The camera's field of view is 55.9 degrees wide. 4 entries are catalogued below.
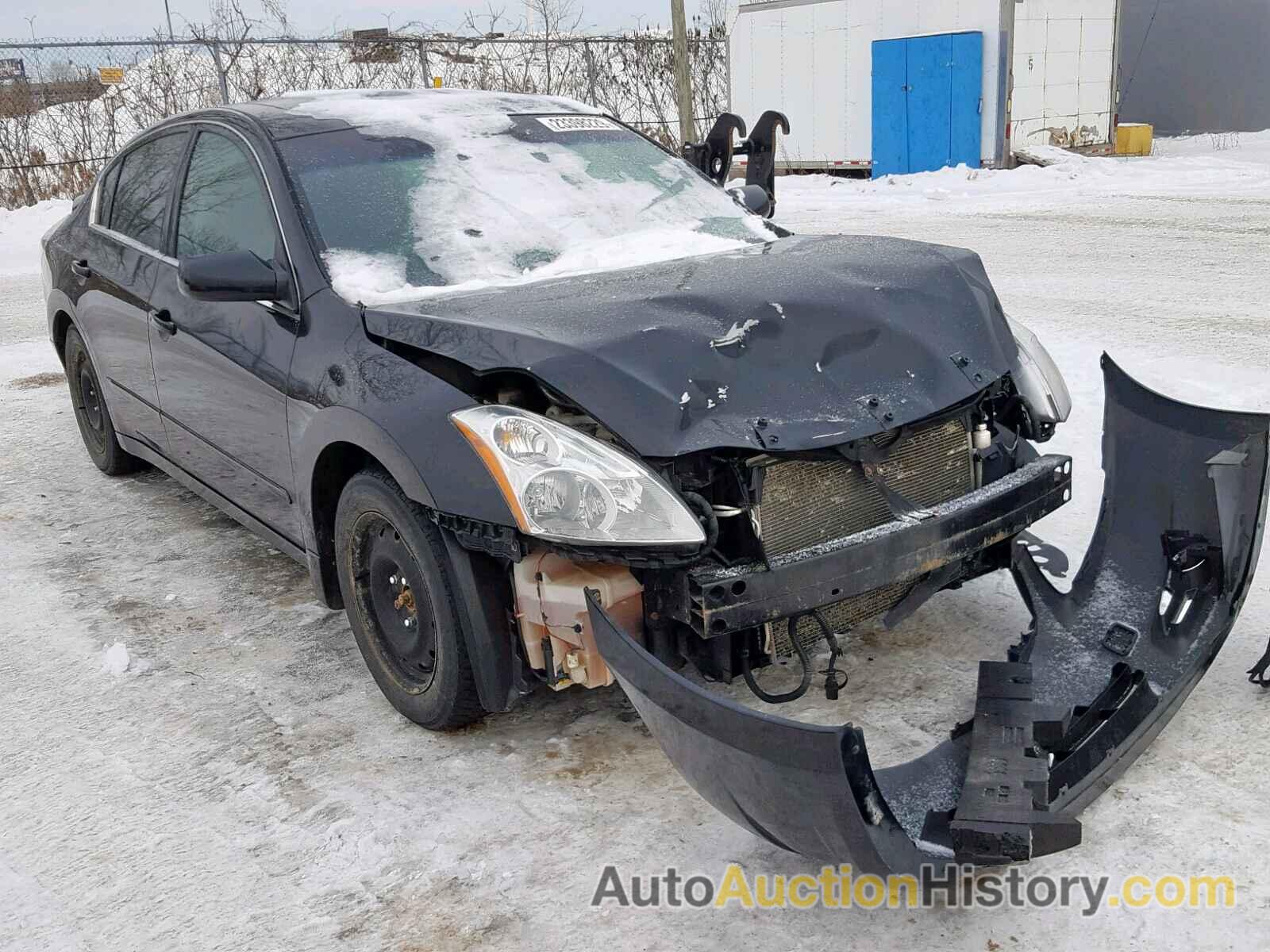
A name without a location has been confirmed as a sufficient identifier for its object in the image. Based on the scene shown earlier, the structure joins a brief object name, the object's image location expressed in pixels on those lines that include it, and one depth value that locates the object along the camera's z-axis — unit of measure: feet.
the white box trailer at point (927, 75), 55.21
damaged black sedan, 8.93
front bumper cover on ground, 7.43
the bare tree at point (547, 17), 64.69
